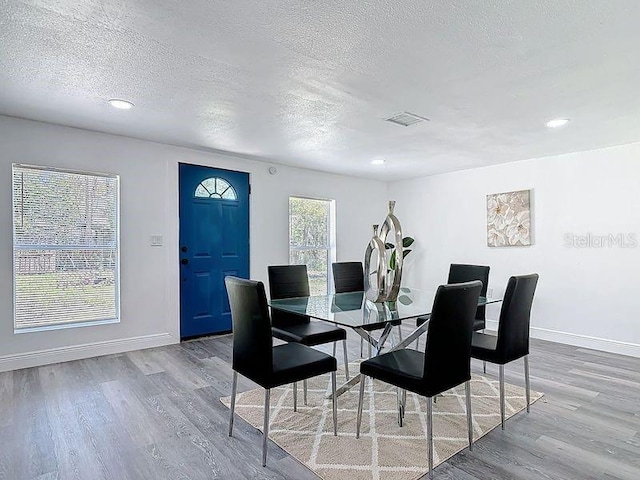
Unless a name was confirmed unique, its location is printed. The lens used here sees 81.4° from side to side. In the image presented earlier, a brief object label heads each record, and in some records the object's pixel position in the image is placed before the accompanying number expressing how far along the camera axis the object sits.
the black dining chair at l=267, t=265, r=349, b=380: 2.90
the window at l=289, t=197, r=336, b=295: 5.43
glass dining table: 2.31
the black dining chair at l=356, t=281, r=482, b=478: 1.85
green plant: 5.93
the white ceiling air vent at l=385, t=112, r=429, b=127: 3.12
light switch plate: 4.08
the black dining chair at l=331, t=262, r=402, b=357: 3.90
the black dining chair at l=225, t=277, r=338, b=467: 1.97
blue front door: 4.33
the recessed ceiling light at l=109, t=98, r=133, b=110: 2.84
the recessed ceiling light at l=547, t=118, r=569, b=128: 3.20
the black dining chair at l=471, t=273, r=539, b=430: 2.33
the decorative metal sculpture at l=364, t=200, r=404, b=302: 2.94
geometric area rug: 1.96
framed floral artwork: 4.76
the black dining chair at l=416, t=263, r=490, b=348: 3.31
